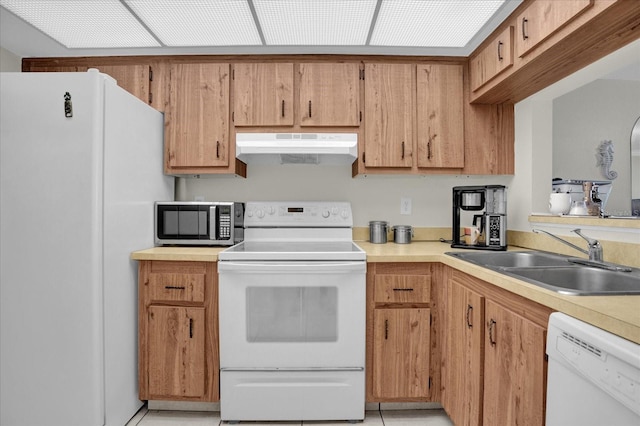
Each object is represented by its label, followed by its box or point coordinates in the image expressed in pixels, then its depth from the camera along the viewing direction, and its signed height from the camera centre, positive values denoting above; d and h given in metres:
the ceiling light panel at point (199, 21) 1.71 +1.05
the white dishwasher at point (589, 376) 0.66 -0.36
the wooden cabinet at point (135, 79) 2.23 +0.88
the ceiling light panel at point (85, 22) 1.72 +1.05
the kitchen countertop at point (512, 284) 0.76 -0.24
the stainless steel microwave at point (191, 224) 2.14 -0.09
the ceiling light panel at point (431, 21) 1.70 +1.05
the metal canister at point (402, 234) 2.33 -0.16
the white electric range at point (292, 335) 1.79 -0.67
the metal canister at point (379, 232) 2.35 -0.14
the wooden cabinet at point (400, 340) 1.82 -0.70
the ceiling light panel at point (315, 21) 1.71 +1.05
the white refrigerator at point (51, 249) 1.58 -0.19
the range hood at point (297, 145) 2.12 +0.43
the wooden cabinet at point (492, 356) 1.05 -0.55
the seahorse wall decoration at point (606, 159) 1.71 +0.28
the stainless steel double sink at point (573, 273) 1.25 -0.25
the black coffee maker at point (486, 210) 1.97 +0.01
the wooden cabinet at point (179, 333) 1.84 -0.68
